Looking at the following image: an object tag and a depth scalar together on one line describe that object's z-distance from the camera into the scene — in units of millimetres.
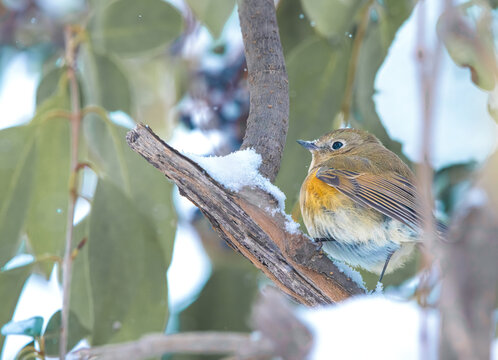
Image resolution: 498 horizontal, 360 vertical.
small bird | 4680
